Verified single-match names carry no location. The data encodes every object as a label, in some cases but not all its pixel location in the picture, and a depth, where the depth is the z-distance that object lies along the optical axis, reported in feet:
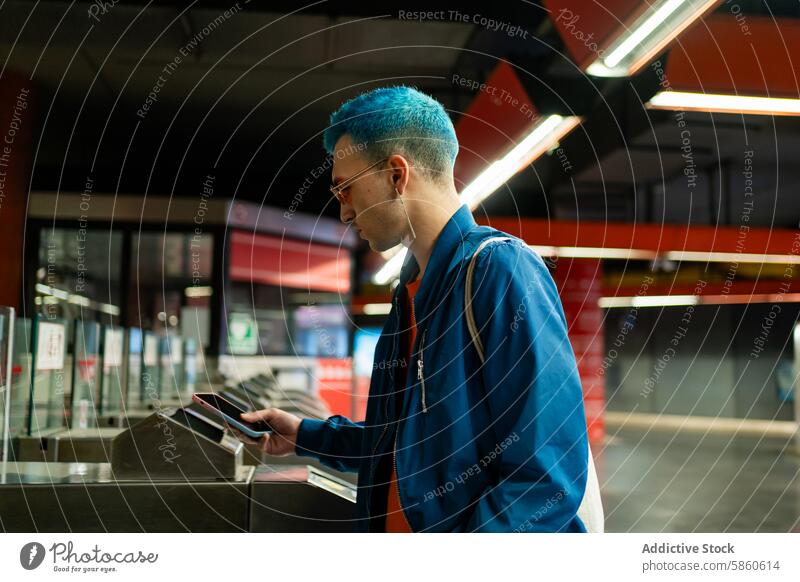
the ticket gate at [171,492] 5.24
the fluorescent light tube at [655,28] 6.89
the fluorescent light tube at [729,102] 12.03
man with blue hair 3.35
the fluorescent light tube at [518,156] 13.13
